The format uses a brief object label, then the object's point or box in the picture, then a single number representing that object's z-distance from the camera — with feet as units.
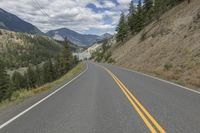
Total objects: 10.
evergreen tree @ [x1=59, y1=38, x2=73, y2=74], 137.46
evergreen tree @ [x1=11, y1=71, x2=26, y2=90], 170.02
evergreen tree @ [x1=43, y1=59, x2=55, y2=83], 160.55
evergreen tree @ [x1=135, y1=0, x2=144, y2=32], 128.70
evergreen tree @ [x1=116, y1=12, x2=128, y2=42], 148.73
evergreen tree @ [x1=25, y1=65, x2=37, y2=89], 172.51
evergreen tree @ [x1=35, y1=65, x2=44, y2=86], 168.67
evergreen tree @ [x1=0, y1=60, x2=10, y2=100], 98.41
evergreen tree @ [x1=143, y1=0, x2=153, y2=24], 127.98
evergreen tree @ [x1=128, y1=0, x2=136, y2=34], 137.26
